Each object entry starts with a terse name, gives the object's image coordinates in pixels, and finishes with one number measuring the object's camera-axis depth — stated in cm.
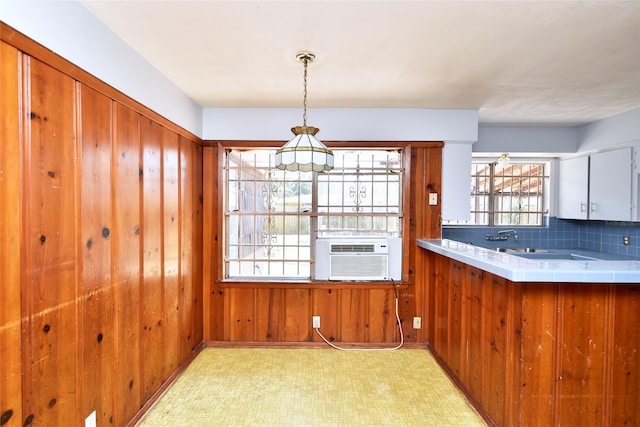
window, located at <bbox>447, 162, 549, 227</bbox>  423
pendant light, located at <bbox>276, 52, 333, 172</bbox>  188
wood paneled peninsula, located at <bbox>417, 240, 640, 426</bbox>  175
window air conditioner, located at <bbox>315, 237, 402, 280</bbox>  324
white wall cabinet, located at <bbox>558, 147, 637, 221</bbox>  329
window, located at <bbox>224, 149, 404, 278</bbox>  333
